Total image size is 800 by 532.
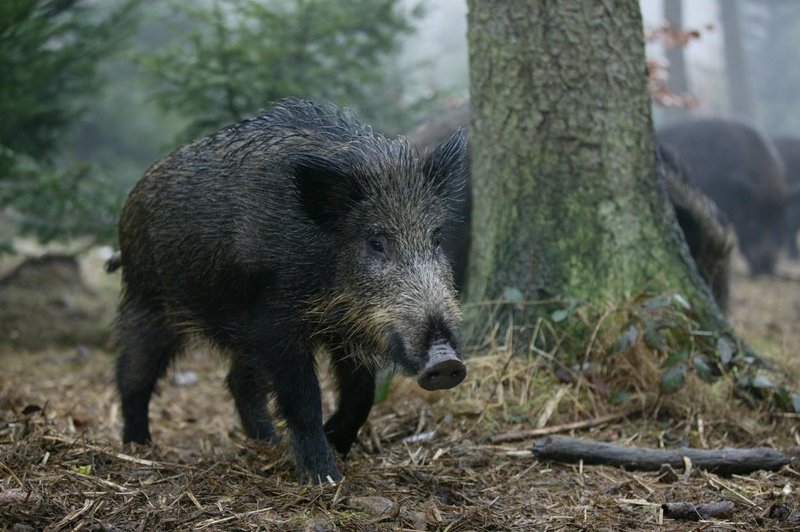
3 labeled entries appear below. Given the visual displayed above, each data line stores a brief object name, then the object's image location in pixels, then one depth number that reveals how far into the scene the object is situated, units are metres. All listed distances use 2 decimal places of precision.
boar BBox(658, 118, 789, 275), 12.00
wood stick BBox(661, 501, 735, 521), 3.41
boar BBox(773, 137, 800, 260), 16.67
